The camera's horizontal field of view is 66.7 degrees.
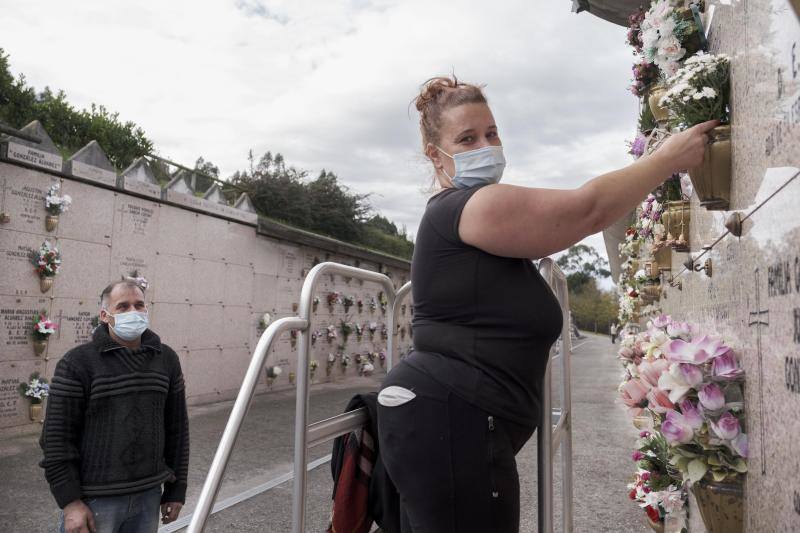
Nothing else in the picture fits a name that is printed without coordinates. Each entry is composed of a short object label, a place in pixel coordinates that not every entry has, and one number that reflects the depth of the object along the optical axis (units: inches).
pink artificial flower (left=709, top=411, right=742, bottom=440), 70.2
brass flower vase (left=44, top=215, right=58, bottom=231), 299.7
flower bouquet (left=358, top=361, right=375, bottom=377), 599.1
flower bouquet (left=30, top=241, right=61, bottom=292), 293.4
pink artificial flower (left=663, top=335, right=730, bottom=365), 72.9
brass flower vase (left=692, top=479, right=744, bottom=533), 72.1
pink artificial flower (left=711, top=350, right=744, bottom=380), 71.4
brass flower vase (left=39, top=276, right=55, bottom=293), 295.3
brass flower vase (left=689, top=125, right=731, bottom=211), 73.6
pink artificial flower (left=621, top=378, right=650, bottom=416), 85.0
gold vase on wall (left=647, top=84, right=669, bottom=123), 95.9
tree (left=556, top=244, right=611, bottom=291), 2610.7
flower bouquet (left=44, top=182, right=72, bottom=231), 299.7
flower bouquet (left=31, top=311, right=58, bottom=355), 289.3
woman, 51.8
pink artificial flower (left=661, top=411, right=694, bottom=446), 73.0
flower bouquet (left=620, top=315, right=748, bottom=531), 71.6
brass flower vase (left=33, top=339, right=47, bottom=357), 291.3
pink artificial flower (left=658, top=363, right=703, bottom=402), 72.5
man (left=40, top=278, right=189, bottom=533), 107.0
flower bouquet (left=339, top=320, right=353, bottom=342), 579.7
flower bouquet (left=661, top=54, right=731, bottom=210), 74.0
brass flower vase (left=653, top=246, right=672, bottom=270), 149.8
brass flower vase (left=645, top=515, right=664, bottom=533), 135.4
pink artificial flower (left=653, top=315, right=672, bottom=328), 100.7
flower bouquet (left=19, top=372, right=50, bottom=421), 283.7
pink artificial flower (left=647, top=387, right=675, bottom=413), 78.3
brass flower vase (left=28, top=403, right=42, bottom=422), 284.7
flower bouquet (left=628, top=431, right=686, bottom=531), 111.6
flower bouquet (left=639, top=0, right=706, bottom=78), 103.8
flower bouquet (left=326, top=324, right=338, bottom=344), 550.0
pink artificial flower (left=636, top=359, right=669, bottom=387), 79.0
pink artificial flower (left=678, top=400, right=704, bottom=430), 72.4
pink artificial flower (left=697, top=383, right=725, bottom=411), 71.2
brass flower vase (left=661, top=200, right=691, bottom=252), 116.3
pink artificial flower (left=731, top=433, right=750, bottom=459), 70.8
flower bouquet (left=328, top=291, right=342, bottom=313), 556.4
